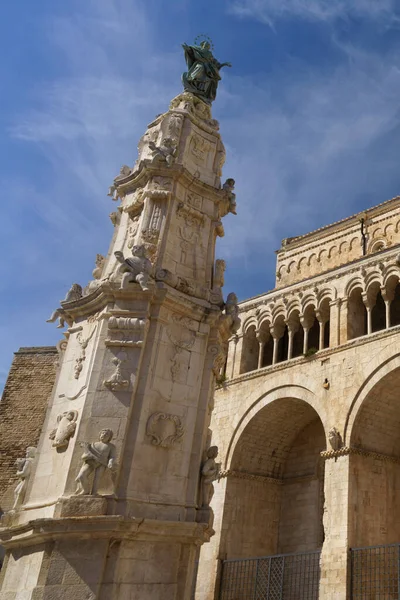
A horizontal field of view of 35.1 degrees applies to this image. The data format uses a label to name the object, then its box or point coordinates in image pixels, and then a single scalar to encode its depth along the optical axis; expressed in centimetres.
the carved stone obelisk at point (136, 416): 646
